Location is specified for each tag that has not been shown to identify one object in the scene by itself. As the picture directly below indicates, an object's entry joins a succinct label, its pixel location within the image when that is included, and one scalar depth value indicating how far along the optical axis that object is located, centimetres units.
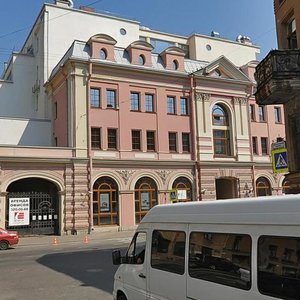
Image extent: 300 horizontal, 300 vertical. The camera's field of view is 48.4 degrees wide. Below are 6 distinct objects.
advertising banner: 2267
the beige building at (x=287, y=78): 1253
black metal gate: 2327
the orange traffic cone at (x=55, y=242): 1962
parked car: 1806
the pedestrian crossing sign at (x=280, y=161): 1100
